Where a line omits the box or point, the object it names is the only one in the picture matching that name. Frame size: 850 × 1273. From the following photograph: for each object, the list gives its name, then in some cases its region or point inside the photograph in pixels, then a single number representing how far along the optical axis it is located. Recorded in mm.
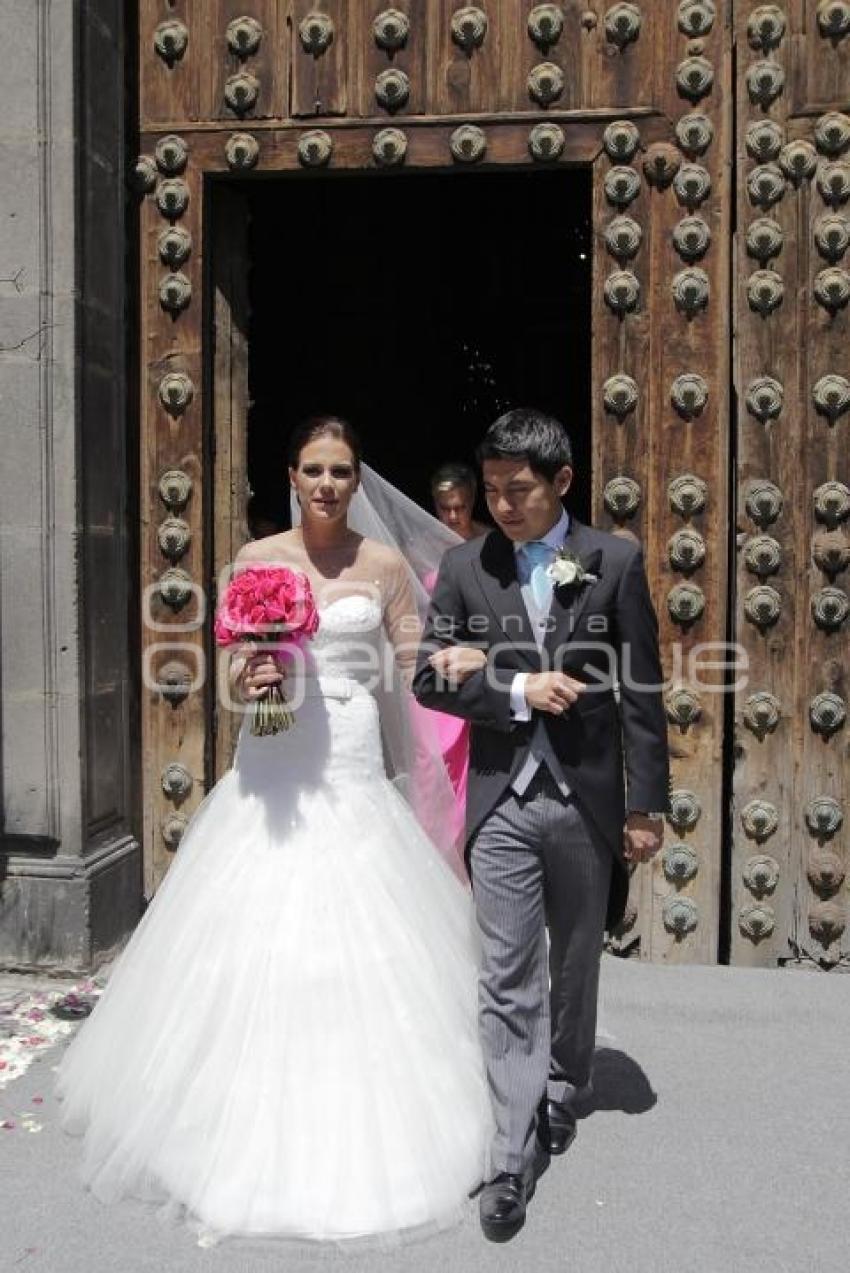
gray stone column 4898
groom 3252
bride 3078
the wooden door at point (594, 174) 5016
